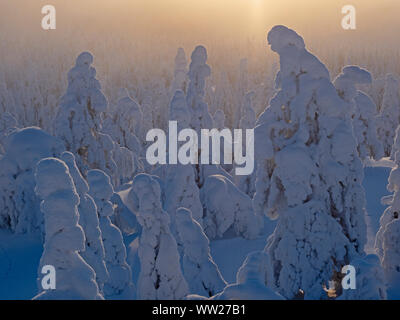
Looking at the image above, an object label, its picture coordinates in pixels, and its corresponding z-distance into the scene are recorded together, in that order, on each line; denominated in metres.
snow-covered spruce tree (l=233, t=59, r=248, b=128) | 79.51
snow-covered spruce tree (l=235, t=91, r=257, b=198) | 28.41
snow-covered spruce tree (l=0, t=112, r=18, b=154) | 40.94
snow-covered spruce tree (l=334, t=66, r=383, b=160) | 31.97
